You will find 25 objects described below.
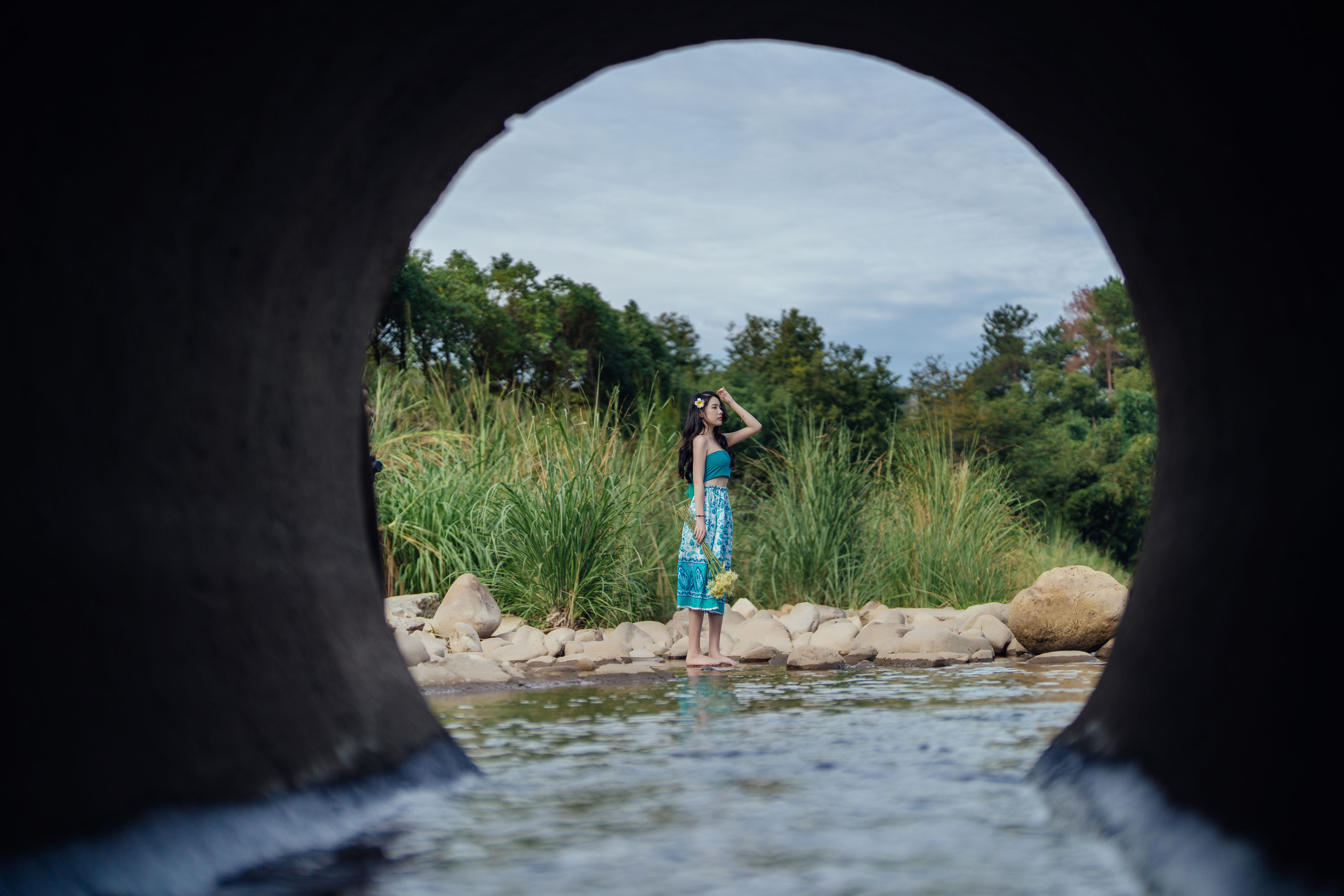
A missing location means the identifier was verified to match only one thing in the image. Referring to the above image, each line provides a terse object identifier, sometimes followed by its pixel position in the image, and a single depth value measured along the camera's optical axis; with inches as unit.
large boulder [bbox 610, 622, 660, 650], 314.2
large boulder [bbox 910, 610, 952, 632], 351.9
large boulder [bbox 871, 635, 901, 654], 311.9
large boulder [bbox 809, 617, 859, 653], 323.3
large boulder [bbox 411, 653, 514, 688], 249.0
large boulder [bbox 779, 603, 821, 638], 354.0
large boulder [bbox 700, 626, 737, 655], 324.2
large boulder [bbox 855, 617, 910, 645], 318.7
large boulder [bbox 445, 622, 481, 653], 291.6
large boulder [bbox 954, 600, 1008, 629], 364.8
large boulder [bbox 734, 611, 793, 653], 325.1
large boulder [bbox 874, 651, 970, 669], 295.1
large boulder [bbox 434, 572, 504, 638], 312.5
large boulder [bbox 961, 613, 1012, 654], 326.3
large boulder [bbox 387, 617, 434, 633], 303.9
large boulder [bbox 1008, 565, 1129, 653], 315.0
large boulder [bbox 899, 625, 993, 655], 311.0
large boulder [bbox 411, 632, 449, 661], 275.0
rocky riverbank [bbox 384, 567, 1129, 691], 289.6
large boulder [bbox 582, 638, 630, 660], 293.6
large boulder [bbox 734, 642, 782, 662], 306.0
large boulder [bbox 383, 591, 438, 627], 317.1
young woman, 293.7
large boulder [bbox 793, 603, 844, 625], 370.6
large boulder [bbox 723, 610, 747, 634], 353.7
